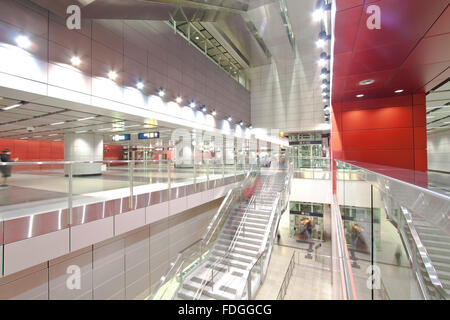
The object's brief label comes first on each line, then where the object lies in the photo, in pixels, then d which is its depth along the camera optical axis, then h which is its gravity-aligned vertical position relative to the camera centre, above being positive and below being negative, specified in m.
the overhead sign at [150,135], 12.06 +1.74
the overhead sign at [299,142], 17.52 +1.86
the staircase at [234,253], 5.11 -2.96
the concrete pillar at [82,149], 9.28 +0.70
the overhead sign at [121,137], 13.06 +1.79
